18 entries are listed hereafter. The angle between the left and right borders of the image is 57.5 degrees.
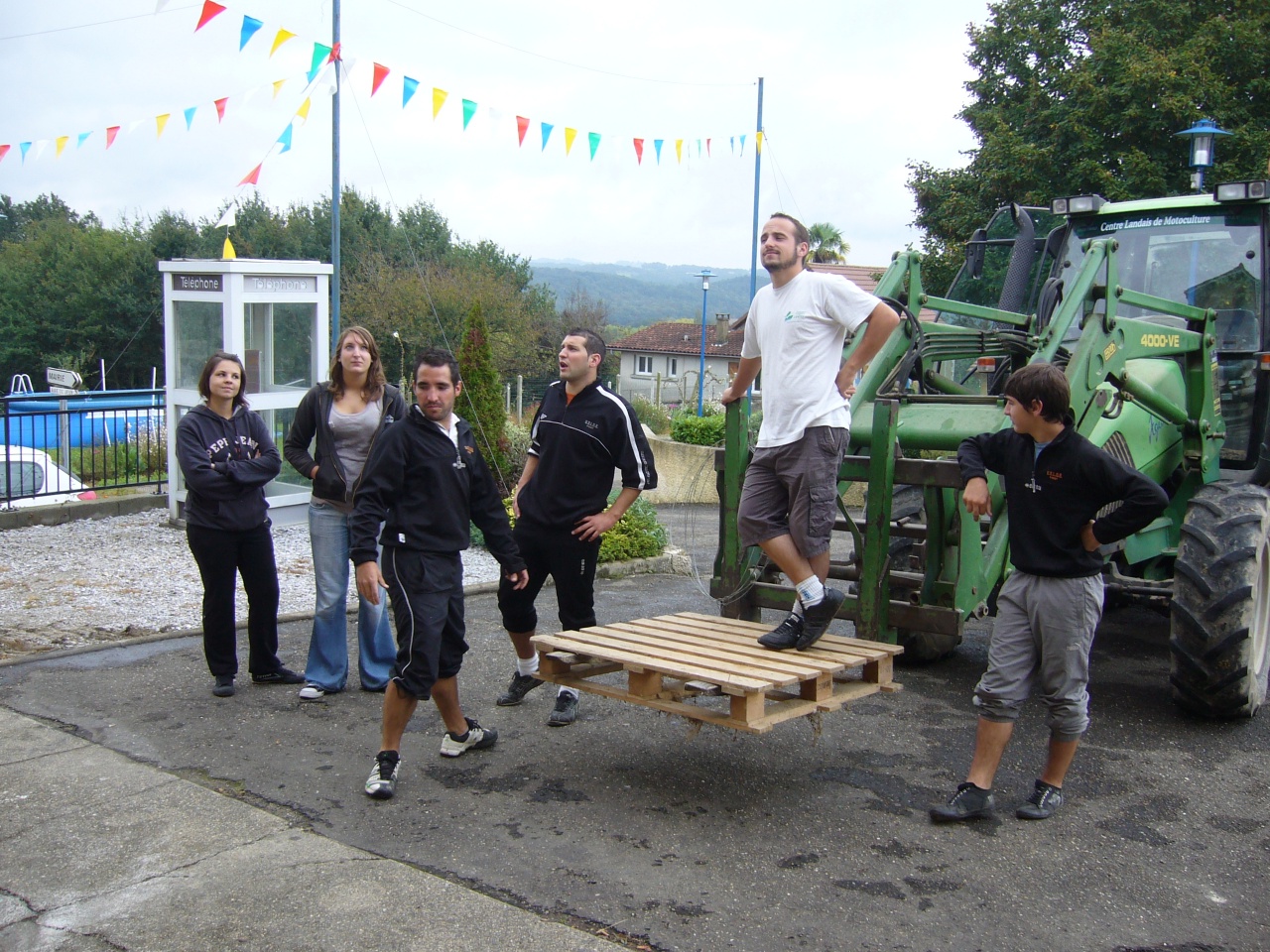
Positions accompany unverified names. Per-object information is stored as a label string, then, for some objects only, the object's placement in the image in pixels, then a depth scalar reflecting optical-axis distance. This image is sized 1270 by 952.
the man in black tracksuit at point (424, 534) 4.61
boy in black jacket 4.35
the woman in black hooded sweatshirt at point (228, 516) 5.89
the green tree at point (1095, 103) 17.91
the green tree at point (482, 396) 11.63
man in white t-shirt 4.75
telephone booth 10.38
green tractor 5.19
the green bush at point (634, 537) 9.83
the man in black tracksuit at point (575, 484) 5.42
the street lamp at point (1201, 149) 7.89
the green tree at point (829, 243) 52.45
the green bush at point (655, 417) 24.34
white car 11.14
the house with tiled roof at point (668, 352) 60.27
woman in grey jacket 5.85
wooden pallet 4.27
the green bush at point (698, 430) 19.77
